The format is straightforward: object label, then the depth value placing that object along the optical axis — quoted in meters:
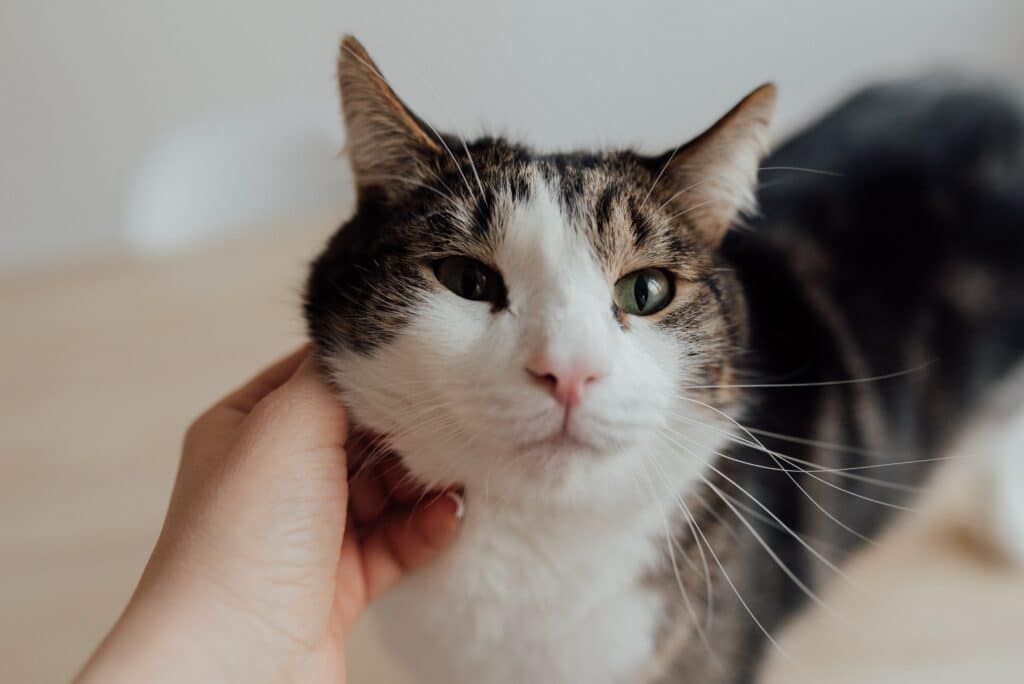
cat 0.22
